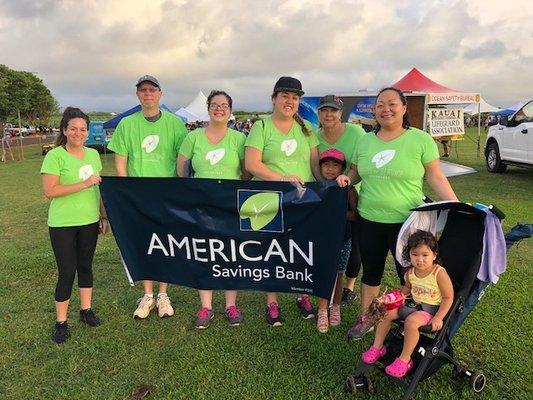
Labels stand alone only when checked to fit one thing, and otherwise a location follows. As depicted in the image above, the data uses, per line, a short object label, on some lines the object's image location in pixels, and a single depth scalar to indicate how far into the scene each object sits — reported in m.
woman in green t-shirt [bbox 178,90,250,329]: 3.60
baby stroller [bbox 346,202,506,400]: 2.69
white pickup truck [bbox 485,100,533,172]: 10.59
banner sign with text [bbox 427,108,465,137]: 13.02
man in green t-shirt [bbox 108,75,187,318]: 3.77
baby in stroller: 2.70
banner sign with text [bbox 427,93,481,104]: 12.86
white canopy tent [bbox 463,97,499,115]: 30.55
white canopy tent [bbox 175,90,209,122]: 27.05
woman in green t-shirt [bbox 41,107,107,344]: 3.47
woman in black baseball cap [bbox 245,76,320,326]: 3.46
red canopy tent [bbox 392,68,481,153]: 12.65
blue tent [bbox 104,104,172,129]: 21.78
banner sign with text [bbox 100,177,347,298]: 3.44
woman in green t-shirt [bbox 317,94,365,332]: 3.62
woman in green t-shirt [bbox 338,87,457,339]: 3.00
